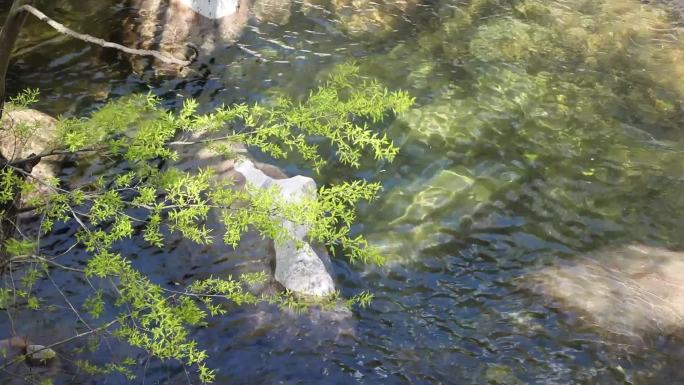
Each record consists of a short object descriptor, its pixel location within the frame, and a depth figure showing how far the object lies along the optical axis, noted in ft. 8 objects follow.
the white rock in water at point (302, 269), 21.30
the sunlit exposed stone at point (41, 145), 23.03
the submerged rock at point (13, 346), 17.93
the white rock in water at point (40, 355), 18.13
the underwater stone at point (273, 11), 39.29
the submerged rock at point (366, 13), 38.73
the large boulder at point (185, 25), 35.45
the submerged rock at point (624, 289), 21.30
